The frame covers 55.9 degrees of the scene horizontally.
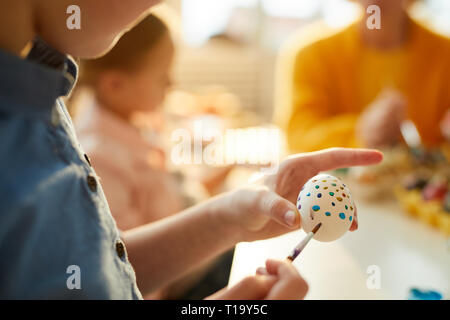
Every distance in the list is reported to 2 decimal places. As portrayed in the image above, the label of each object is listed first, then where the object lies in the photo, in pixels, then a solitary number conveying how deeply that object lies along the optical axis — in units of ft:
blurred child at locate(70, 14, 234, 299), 2.84
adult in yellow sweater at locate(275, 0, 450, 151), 4.08
